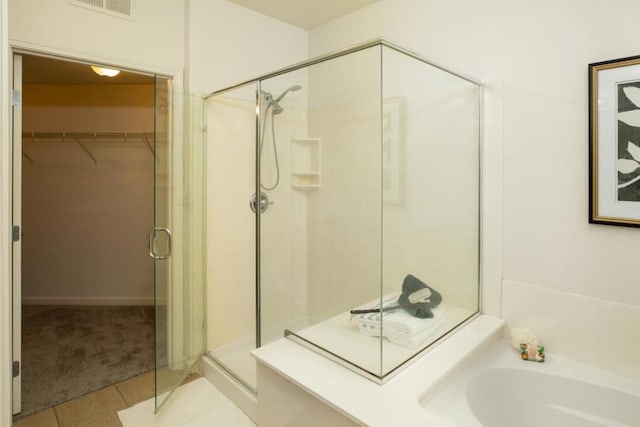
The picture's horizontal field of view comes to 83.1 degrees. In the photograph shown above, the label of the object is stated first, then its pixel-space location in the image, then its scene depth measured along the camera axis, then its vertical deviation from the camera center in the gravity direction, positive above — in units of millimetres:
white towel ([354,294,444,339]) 1576 -514
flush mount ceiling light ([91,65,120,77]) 2230 +916
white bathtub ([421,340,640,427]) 1550 -824
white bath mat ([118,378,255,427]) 2006 -1172
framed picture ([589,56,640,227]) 1562 +308
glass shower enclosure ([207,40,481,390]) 1627 +9
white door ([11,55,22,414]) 1977 -24
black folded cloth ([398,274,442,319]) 1775 -465
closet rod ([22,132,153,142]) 3850 +800
